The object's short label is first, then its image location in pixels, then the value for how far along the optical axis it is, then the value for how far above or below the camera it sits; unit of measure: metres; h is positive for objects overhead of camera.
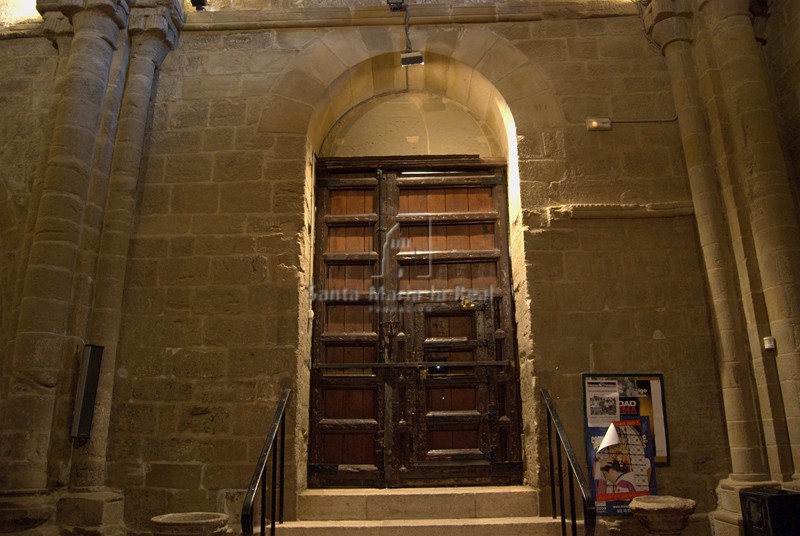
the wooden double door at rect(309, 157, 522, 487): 4.82 +0.89
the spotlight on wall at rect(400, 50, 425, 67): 5.17 +3.06
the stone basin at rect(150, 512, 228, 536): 3.33 -0.44
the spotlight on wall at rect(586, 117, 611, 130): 4.89 +2.40
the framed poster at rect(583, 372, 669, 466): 4.24 +0.26
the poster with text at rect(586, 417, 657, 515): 4.10 -0.17
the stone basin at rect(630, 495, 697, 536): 3.43 -0.40
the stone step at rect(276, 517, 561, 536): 3.86 -0.53
